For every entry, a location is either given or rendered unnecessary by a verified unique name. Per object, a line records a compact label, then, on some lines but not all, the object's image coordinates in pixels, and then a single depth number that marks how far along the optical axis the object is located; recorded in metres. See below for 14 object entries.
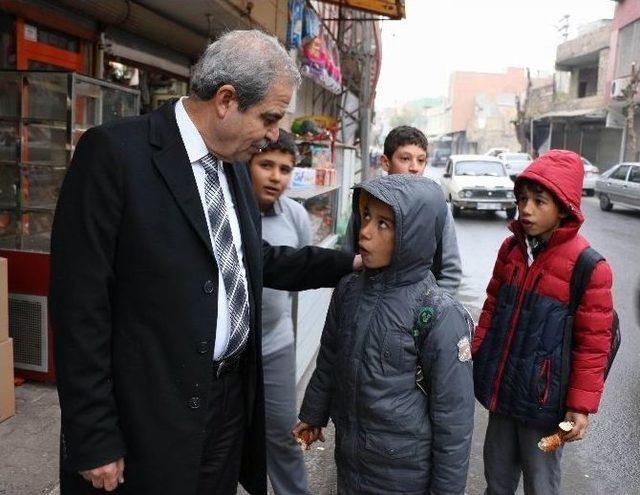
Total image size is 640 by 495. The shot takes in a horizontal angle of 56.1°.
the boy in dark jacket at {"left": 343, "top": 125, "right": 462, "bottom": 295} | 2.83
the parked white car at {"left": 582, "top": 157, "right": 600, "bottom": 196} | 23.16
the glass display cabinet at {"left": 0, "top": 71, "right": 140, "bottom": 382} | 4.05
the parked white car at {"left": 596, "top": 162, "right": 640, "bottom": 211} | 17.00
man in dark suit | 1.51
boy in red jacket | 2.23
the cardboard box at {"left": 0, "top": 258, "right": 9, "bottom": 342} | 3.47
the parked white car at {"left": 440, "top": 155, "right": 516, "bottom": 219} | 15.94
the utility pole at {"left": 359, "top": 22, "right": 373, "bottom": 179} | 12.96
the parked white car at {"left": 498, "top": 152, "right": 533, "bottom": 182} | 27.18
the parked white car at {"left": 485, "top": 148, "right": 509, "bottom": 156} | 35.12
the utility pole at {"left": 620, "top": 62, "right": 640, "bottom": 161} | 25.41
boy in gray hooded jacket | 1.85
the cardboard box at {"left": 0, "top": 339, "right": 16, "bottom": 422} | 3.51
